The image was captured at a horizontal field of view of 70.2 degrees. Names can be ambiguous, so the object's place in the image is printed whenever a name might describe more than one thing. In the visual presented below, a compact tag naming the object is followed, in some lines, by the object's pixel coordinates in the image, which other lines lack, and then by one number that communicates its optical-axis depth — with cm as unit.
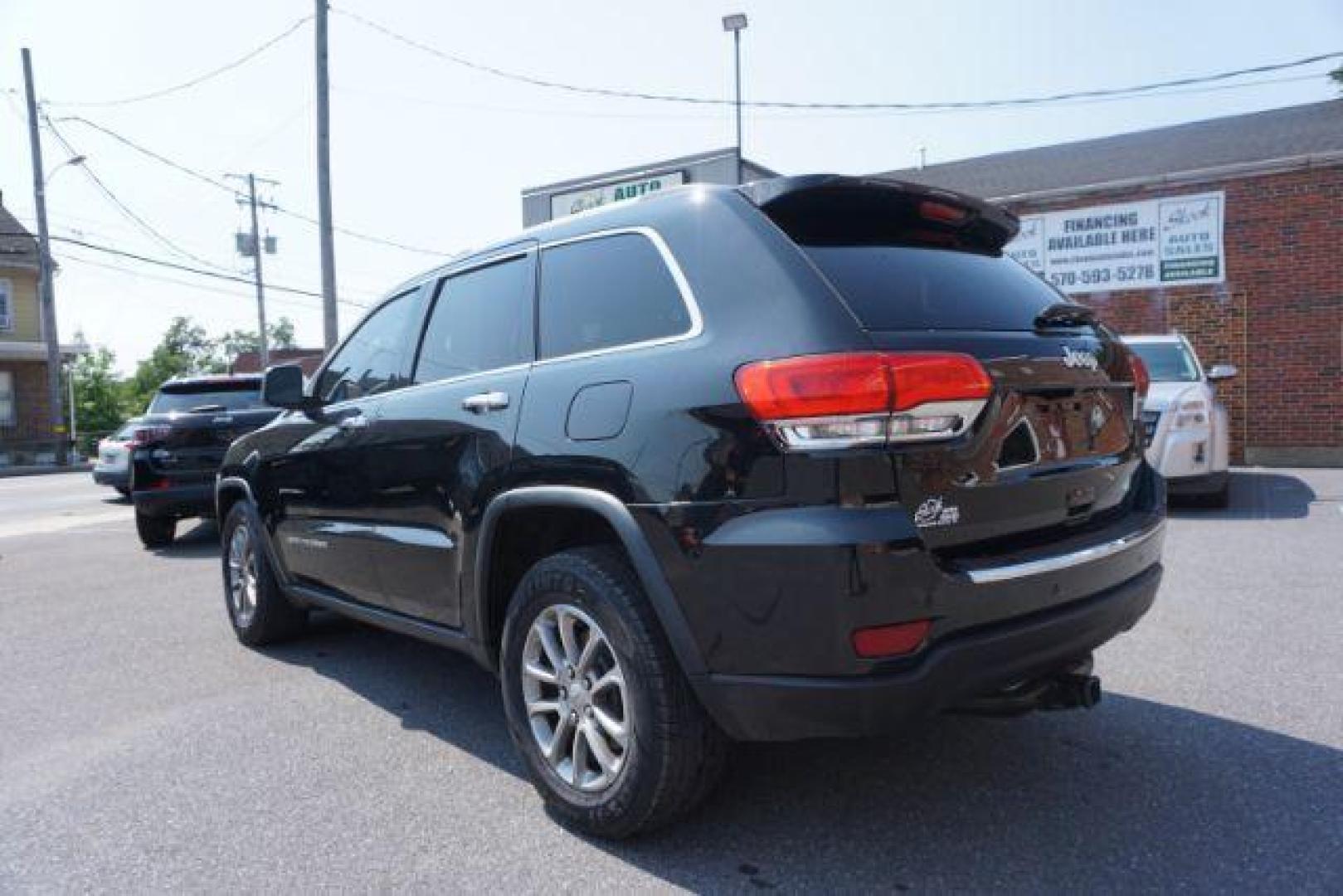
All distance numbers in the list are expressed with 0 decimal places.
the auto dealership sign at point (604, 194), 1462
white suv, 821
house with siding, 3077
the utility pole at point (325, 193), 1661
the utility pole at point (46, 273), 2716
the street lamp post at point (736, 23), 1977
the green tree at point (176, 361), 5878
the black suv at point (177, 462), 862
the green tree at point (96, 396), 3866
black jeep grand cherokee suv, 219
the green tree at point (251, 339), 10500
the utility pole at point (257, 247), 3678
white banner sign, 1430
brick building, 1353
